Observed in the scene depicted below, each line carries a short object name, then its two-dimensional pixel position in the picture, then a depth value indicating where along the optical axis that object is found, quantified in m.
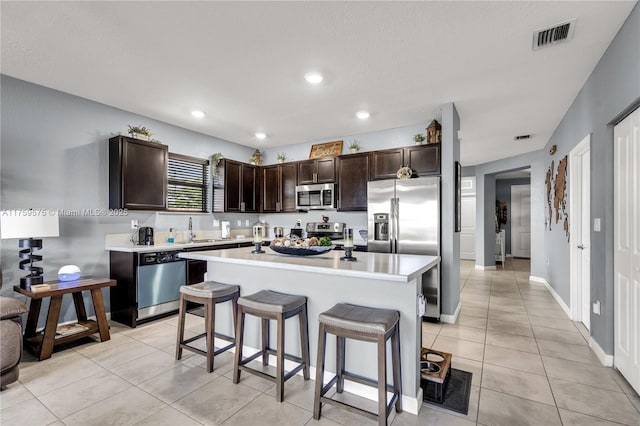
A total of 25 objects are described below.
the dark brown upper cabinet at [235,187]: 5.07
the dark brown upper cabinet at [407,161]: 4.05
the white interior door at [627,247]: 2.11
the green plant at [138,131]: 3.82
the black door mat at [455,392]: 2.02
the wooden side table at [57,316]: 2.75
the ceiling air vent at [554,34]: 2.20
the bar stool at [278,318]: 2.06
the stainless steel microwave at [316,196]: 4.96
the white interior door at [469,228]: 8.99
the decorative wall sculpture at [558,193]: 4.11
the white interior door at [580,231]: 3.45
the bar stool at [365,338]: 1.71
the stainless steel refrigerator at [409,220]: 3.72
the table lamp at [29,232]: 2.63
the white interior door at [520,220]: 9.07
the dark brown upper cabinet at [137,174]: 3.68
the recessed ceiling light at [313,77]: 2.93
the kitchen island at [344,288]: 1.97
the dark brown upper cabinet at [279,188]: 5.48
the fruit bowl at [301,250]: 2.53
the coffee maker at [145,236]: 3.98
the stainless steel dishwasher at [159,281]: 3.61
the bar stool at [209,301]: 2.46
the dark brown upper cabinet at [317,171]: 5.02
